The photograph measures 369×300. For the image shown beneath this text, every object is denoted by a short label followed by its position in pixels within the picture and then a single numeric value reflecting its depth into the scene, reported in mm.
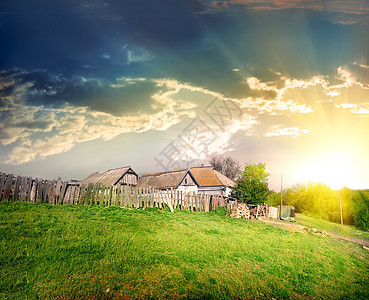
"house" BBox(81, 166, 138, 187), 39906
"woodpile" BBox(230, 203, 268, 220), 20581
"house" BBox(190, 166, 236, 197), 43131
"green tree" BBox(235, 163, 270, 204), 29125
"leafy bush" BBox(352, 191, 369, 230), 26864
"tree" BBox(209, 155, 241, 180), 67438
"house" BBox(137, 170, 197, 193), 39094
